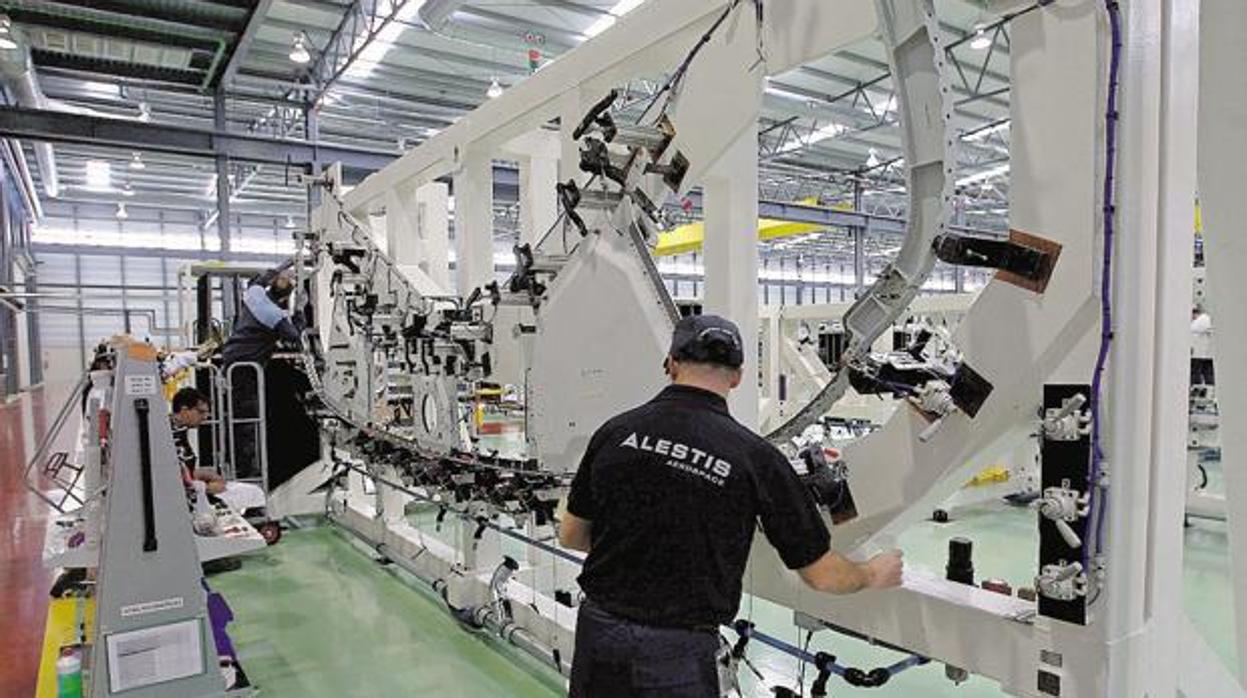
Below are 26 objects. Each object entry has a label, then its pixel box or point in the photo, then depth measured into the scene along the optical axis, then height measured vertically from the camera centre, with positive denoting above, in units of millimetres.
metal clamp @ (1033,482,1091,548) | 1397 -342
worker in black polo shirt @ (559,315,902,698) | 1591 -440
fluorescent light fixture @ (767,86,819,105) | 10445 +3020
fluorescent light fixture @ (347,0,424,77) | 7884 +3165
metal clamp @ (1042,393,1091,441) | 1411 -190
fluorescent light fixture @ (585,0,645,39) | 7391 +2993
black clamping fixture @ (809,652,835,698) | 1952 -881
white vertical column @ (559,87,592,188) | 2996 +759
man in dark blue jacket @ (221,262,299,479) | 5832 -132
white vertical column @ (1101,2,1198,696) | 1385 -52
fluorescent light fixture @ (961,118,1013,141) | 11180 +2825
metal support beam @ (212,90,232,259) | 10069 +1661
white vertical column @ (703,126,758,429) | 2387 +218
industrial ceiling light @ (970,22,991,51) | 8391 +3090
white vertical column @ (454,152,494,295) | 4039 +493
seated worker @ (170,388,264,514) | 4473 -816
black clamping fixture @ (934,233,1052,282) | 1525 +125
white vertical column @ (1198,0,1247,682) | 1521 +204
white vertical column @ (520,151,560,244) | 4043 +658
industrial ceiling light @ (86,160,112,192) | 15977 +3130
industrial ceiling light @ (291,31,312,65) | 8219 +2854
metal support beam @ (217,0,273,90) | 7816 +3056
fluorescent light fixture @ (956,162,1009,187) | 13086 +2479
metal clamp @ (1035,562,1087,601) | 1410 -480
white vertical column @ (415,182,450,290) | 4980 +613
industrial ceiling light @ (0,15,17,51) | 6930 +2584
